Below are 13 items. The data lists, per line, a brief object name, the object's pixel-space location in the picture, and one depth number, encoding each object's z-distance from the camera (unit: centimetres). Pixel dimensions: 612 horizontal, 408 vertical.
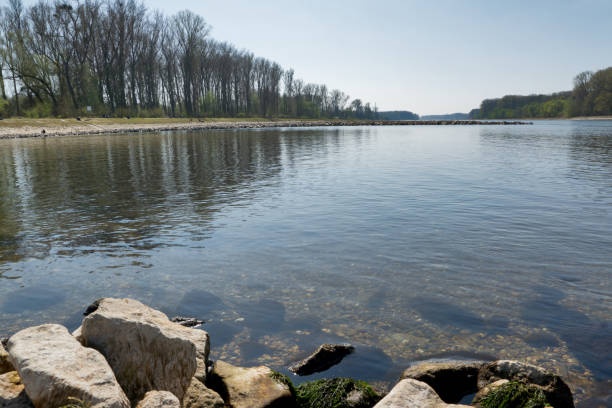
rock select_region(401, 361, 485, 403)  491
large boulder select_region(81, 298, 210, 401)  416
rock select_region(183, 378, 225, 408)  428
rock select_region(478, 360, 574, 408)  450
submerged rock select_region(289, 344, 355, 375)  540
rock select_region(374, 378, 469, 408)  399
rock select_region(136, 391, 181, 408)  358
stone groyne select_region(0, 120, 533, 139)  5828
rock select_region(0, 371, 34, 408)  350
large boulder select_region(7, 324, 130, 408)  334
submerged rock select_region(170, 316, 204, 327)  635
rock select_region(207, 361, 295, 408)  449
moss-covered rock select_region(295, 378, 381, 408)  450
